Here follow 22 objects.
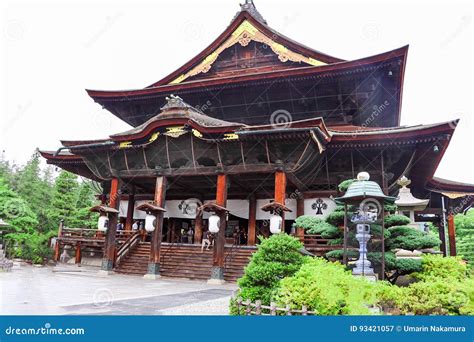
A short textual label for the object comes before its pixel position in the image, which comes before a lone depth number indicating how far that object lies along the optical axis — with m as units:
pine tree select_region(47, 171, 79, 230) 33.19
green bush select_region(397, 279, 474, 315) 7.67
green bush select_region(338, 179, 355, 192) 11.81
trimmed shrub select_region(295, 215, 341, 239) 11.02
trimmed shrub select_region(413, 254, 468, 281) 10.61
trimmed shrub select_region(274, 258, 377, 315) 6.80
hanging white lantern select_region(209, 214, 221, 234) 15.02
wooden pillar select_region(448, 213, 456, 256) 21.25
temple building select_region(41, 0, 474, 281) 15.65
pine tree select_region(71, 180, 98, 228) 34.31
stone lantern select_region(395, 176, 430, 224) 13.23
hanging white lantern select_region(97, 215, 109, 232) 17.09
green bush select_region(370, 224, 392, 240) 10.54
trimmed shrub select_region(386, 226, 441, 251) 10.39
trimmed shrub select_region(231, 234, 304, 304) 7.94
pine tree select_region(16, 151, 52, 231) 34.66
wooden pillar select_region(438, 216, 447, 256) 22.53
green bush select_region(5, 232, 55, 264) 19.84
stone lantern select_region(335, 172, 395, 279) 9.70
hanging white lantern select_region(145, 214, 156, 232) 16.22
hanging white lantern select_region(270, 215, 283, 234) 13.99
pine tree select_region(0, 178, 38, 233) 24.64
